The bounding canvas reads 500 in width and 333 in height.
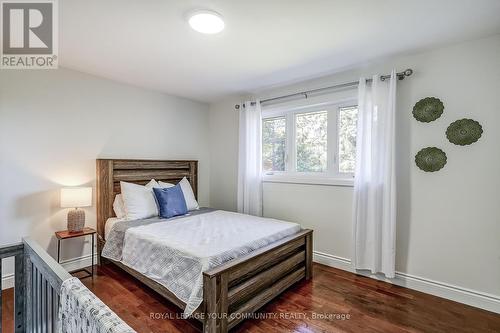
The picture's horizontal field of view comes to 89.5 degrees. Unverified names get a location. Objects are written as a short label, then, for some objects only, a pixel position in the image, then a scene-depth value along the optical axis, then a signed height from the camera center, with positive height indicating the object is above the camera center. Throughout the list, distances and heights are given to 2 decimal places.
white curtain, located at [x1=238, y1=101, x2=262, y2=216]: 3.67 +0.02
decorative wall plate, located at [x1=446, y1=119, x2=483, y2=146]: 2.22 +0.29
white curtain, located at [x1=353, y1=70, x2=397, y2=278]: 2.53 -0.18
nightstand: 2.59 -0.78
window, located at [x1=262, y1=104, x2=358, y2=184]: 3.08 +0.26
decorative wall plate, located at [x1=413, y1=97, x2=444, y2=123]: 2.39 +0.53
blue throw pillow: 3.08 -0.51
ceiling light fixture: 1.83 +1.07
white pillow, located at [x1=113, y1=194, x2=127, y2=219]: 3.11 -0.57
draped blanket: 0.83 -0.55
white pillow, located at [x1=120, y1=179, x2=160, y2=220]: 2.97 -0.49
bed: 1.79 -0.80
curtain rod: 2.54 +0.91
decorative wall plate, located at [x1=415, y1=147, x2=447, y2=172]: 2.38 +0.05
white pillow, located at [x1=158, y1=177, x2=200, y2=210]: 3.57 -0.46
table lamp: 2.63 -0.44
